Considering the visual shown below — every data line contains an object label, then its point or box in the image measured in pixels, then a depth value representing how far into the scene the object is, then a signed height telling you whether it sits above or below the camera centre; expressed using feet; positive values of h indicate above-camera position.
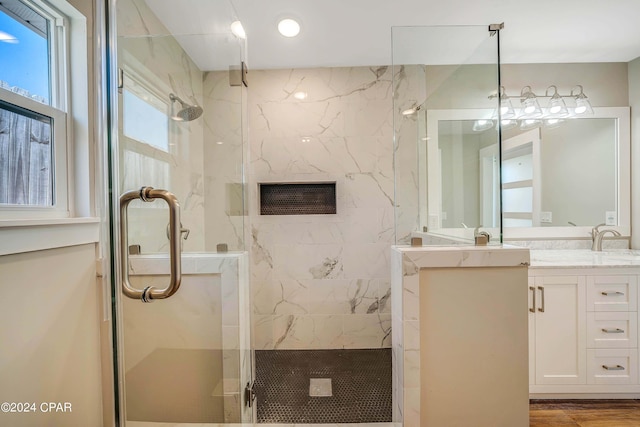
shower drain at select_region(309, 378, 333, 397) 6.24 -3.94
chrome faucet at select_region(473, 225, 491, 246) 4.75 -0.48
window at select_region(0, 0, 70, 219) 3.38 +1.25
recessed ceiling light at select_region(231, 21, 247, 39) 5.67 +3.62
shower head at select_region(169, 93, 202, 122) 4.37 +1.57
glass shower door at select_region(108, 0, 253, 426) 2.86 -0.04
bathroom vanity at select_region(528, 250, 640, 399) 6.04 -2.54
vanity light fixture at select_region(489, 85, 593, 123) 8.21 +2.85
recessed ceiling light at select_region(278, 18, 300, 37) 6.43 +4.12
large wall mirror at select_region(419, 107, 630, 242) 8.13 +0.88
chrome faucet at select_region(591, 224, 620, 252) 7.86 -0.78
